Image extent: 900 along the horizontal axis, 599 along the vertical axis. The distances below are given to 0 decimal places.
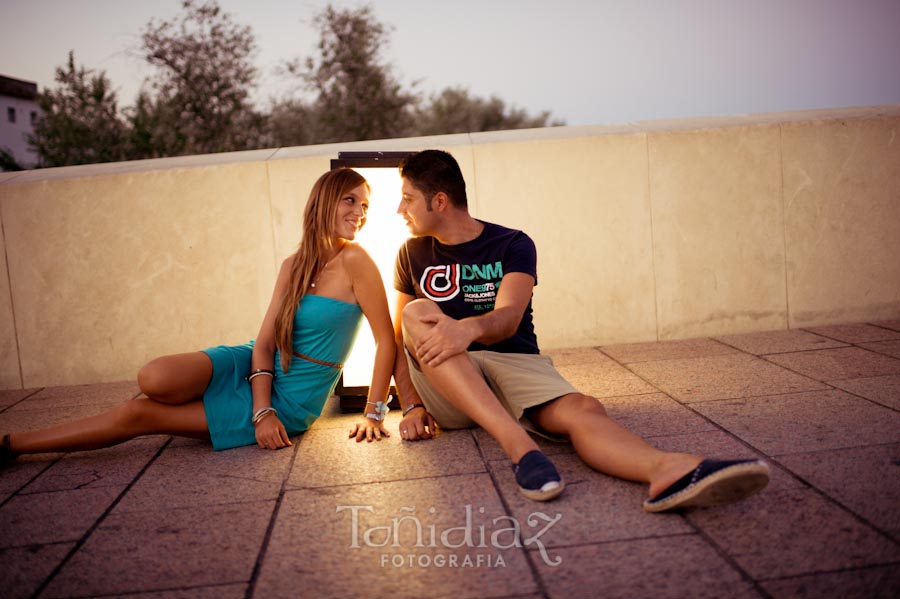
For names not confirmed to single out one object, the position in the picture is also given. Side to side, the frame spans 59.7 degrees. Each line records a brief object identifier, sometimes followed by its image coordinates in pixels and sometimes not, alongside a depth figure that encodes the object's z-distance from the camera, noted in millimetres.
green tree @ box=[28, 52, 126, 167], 22422
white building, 51250
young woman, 3760
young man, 2844
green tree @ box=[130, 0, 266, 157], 21734
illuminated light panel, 4262
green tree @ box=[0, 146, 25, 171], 19984
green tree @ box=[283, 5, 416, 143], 23953
